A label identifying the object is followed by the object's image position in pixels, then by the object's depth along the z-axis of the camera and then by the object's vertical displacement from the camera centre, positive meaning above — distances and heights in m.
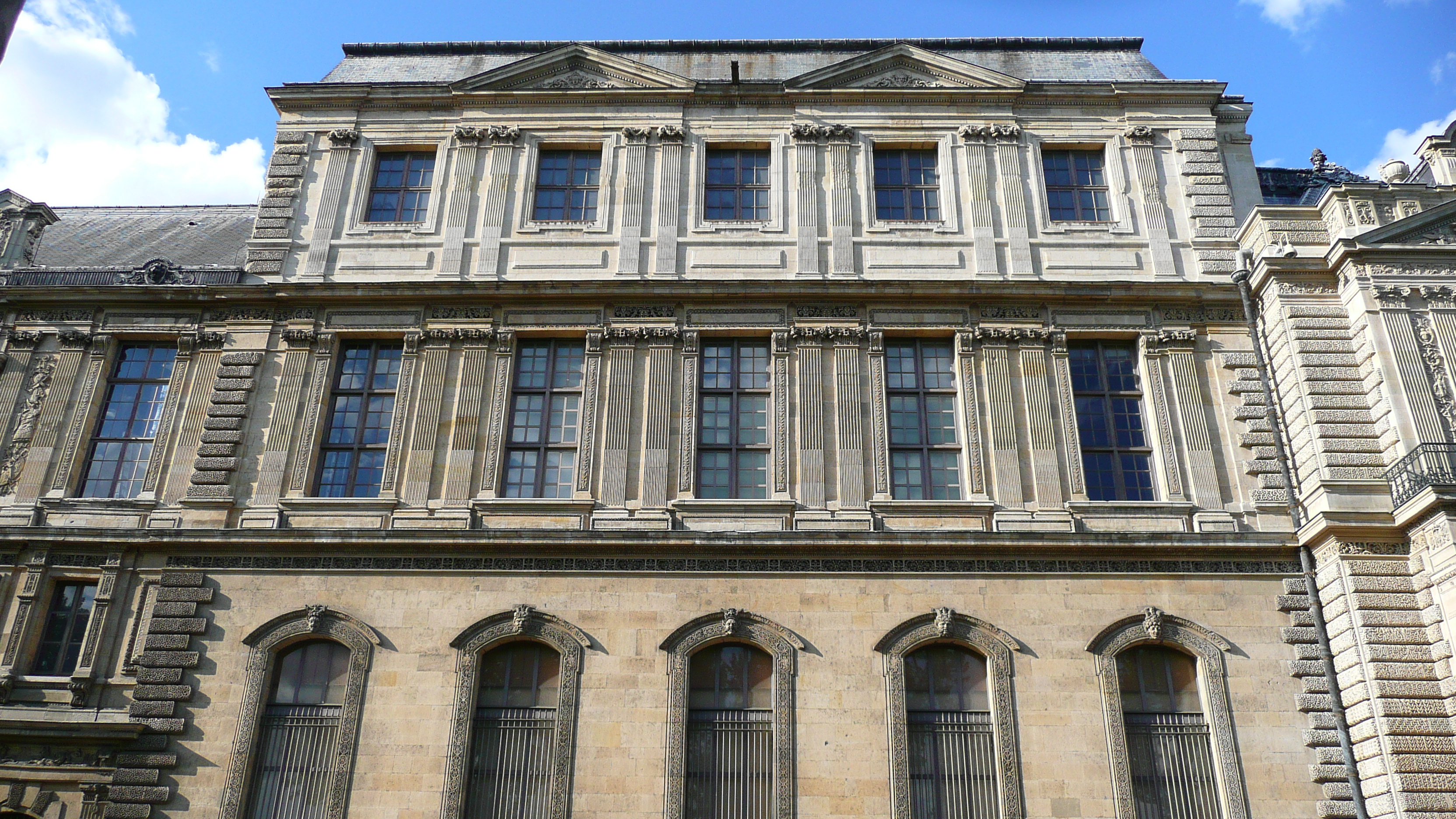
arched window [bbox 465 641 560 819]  15.12 +3.49
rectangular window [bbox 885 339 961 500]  17.34 +8.61
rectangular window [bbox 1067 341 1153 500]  17.42 +8.67
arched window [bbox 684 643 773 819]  15.03 +3.49
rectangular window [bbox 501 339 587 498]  17.52 +8.62
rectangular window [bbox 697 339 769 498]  17.39 +8.56
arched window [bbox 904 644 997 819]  14.97 +3.50
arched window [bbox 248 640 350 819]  15.22 +3.46
